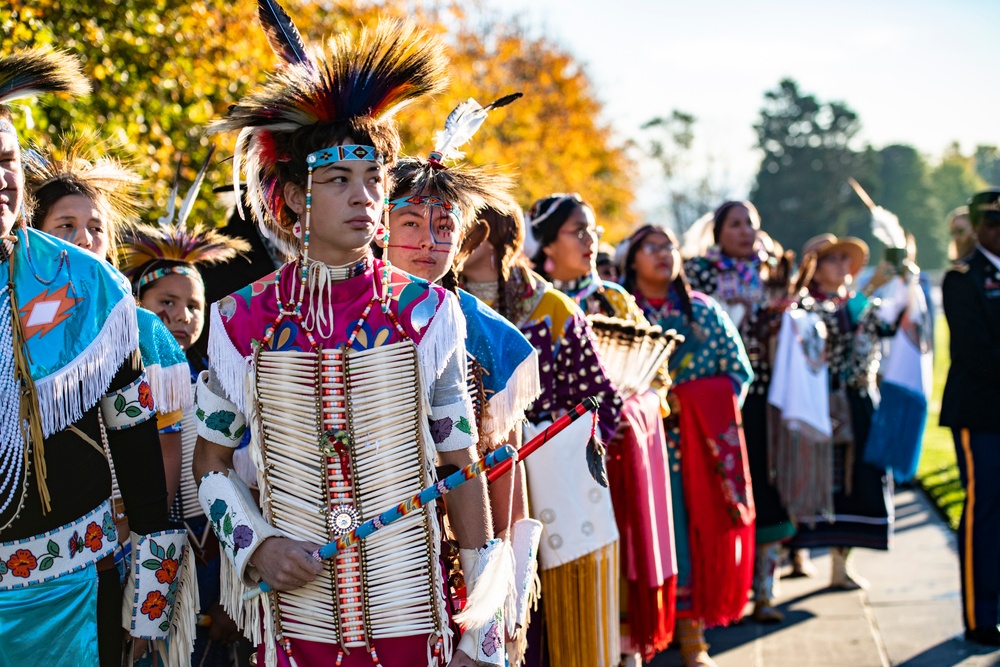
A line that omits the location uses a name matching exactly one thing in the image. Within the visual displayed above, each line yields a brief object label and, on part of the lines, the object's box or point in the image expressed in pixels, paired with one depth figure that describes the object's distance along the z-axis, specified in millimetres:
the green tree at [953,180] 66312
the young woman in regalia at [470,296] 2953
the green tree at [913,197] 62250
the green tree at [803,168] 54156
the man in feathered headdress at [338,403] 2516
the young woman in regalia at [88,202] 3090
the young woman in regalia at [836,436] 6676
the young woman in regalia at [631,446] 4523
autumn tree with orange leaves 5133
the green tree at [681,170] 60344
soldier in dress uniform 5402
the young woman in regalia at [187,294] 3633
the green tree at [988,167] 56781
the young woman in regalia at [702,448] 5312
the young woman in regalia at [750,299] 6742
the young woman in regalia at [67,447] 2434
